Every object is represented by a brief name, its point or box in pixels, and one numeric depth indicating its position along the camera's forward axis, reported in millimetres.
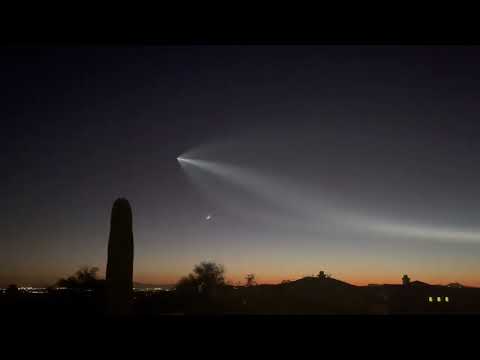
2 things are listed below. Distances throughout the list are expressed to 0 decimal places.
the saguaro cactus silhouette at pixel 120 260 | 15352
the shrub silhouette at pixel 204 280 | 33812
